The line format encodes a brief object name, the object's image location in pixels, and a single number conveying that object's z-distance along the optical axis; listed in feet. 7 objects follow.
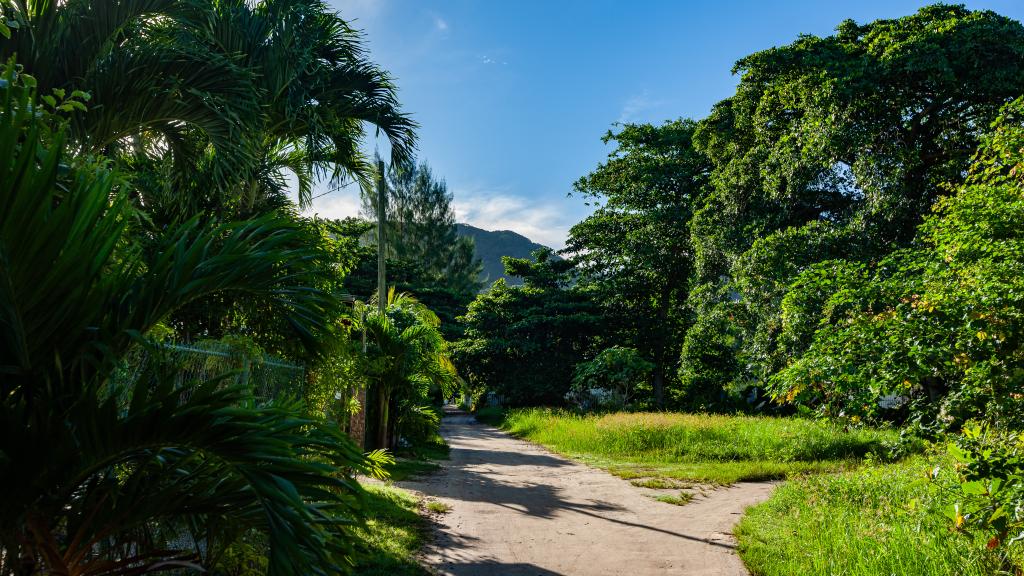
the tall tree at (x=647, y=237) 84.02
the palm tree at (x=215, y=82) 18.16
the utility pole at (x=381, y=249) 47.22
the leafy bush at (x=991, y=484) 10.93
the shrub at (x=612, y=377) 80.53
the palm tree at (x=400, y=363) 40.86
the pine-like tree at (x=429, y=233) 153.58
